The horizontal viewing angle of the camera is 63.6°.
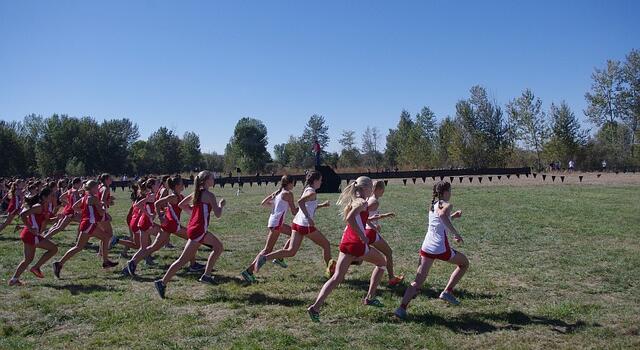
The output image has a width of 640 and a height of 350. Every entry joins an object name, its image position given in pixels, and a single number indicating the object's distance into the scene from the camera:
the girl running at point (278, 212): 8.14
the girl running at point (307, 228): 7.52
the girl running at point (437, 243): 6.16
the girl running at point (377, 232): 7.36
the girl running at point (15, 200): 13.64
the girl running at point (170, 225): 8.59
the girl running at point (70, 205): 11.33
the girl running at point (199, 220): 7.20
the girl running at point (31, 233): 8.16
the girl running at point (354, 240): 6.02
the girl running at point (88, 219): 8.72
